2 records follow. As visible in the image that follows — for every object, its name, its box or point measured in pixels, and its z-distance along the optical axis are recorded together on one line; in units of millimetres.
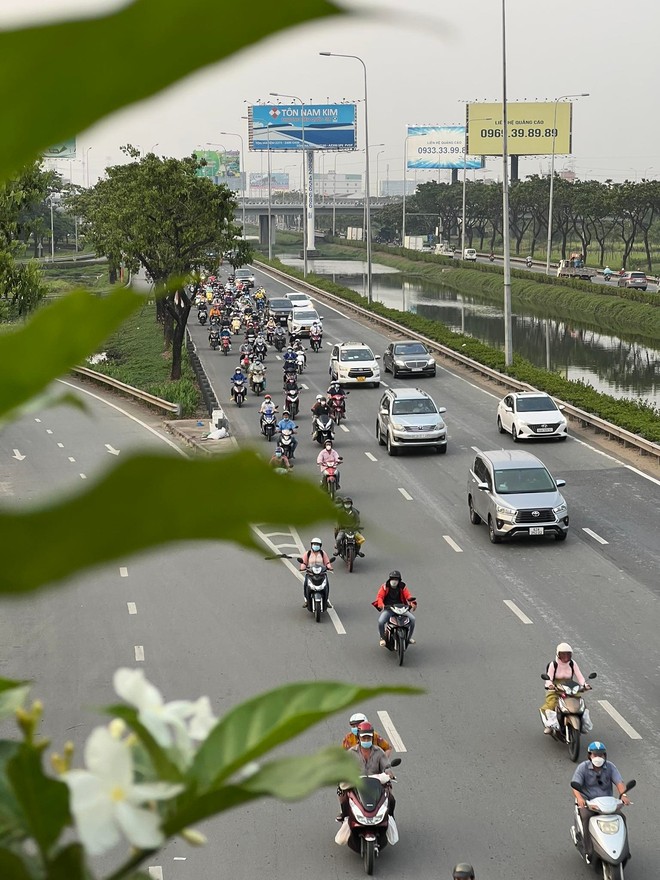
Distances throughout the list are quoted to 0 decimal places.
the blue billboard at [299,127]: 147000
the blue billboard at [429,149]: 163875
